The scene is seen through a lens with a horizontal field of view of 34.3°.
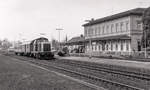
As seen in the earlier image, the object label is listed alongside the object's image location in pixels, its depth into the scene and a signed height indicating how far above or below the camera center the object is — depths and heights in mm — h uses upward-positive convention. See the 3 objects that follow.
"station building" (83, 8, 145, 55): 52000 +3869
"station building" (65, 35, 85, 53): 69500 +1378
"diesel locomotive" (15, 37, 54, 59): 40938 +384
